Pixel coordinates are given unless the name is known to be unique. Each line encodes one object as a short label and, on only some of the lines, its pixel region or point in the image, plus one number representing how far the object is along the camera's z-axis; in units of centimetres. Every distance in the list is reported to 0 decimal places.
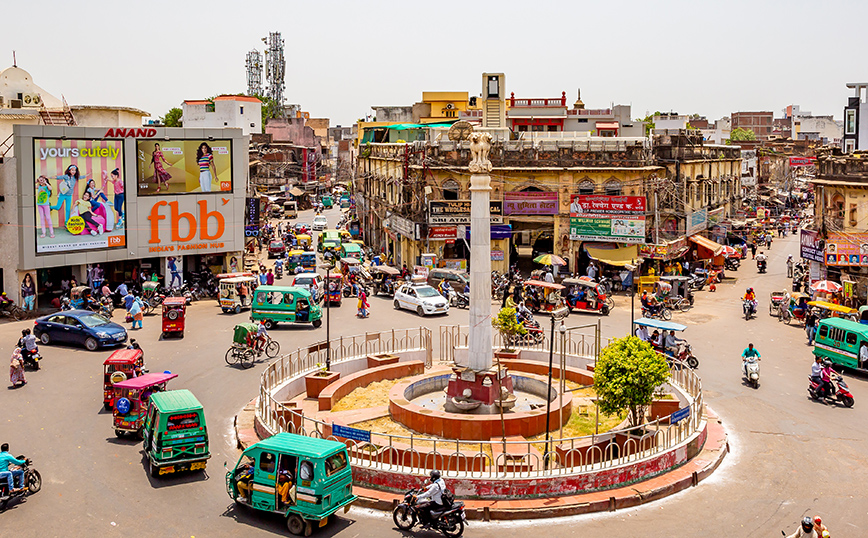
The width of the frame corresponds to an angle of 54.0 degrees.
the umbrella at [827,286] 3347
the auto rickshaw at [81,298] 3337
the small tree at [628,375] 1714
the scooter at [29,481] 1500
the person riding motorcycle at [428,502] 1374
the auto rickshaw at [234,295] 3494
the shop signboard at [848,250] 3581
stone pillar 1909
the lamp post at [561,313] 3163
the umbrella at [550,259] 3931
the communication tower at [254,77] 13512
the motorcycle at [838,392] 2181
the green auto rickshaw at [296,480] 1365
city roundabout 1518
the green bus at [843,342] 2495
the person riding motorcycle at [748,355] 2391
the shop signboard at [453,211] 4222
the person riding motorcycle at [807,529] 1233
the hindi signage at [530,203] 4281
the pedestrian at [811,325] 2988
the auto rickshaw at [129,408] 1827
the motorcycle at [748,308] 3444
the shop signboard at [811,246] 3856
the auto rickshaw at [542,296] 3541
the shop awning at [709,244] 4704
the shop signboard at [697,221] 4806
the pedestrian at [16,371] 2280
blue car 2780
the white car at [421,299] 3472
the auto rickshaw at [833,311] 3022
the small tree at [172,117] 10188
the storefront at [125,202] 3434
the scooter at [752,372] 2346
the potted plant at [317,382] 2172
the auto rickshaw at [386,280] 4016
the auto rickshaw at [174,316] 2948
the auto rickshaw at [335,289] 3706
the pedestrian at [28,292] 3338
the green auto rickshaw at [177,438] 1590
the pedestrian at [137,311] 3139
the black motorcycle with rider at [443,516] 1371
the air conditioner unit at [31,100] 5138
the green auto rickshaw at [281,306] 3159
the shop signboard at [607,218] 4100
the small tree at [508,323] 2492
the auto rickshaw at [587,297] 3531
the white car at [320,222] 7219
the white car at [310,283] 3728
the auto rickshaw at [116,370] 2003
